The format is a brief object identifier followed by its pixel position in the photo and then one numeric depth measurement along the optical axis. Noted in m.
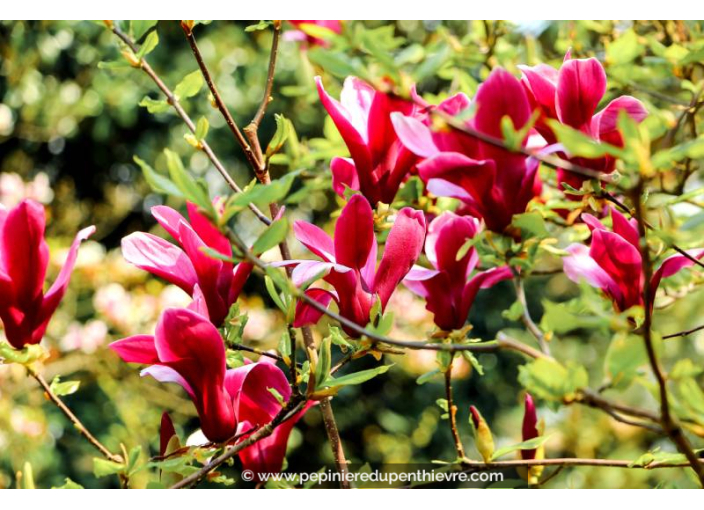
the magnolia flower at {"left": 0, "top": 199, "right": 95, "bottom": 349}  1.82
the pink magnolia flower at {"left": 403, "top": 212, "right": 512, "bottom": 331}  1.85
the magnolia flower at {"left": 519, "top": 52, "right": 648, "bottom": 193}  1.80
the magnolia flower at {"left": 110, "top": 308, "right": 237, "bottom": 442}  1.77
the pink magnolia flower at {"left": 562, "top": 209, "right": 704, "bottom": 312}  1.82
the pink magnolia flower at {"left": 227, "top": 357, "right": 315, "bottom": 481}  1.83
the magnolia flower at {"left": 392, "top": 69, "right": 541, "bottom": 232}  1.73
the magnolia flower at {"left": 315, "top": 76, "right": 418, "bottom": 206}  1.81
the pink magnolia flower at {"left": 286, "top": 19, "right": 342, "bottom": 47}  2.02
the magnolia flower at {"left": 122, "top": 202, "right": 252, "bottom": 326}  1.82
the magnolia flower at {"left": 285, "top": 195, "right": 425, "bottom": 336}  1.79
